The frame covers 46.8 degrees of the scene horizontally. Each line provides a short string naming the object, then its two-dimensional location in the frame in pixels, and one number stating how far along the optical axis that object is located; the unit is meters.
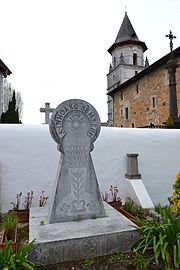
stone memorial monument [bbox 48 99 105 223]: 3.61
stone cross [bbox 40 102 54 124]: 8.47
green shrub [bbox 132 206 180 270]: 2.43
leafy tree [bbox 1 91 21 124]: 14.65
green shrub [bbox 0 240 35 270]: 2.15
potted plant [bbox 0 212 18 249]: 3.03
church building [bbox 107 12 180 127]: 19.14
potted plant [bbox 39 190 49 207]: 4.88
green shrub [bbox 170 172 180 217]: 3.34
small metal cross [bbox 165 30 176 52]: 11.29
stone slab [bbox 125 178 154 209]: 4.82
